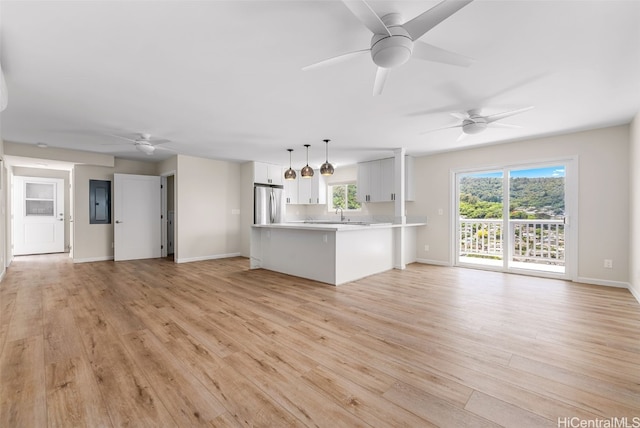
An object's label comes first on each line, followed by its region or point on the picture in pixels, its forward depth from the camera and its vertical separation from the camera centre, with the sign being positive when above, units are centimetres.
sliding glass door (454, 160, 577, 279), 470 -11
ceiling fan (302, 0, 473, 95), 149 +111
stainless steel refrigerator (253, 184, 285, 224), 704 +25
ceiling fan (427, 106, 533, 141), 346 +120
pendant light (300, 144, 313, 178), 479 +73
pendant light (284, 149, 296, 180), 506 +72
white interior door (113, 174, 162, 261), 652 -7
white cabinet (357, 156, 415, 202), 632 +78
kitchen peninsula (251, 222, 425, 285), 429 -67
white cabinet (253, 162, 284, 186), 698 +106
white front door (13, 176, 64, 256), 728 -2
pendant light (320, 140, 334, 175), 474 +77
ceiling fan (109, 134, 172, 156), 458 +127
